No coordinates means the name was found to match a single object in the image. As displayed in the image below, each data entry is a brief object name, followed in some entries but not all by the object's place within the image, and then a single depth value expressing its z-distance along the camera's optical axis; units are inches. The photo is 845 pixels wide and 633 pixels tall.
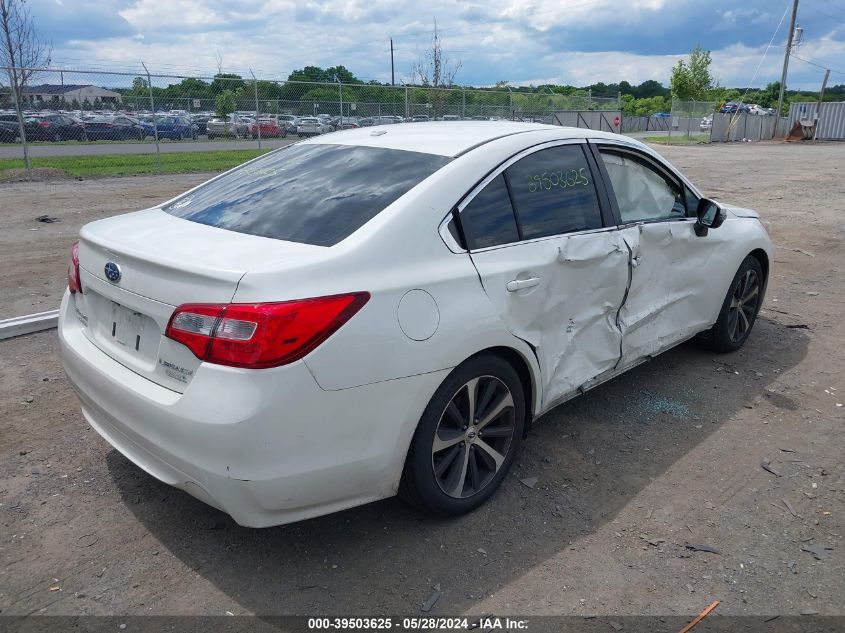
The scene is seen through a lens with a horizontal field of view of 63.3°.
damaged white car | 96.8
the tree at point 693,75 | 2046.0
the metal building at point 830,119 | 1583.4
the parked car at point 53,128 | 684.7
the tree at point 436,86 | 949.2
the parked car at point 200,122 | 834.8
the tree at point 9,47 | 732.0
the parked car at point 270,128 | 881.2
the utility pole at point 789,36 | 1679.4
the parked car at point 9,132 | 664.4
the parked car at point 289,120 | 885.8
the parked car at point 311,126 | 891.4
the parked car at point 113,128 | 765.9
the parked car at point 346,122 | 894.4
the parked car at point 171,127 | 757.3
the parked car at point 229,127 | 862.5
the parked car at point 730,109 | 1973.2
